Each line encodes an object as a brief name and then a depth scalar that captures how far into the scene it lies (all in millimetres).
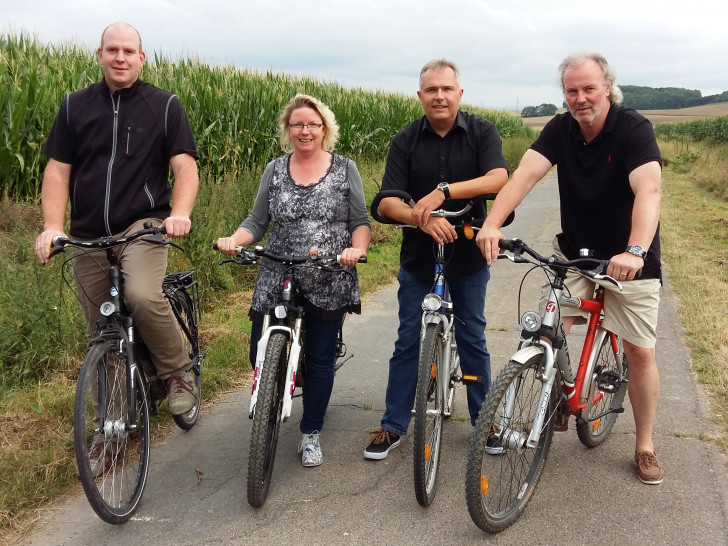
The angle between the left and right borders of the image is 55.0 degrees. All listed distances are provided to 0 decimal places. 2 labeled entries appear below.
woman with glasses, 3873
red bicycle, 3123
